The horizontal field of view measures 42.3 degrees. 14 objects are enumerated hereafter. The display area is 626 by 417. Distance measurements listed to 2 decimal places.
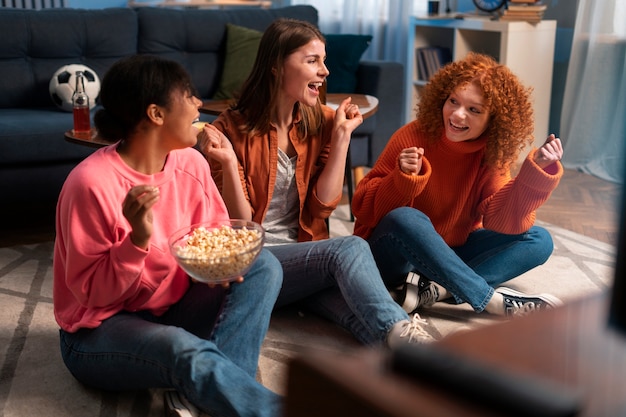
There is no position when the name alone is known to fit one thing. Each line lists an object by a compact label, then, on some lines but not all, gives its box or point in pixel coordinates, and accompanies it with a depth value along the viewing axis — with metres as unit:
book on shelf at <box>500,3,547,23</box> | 4.03
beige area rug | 1.74
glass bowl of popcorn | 1.56
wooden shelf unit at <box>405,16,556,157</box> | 4.05
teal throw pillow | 3.64
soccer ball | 3.28
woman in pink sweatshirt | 1.48
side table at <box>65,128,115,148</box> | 2.47
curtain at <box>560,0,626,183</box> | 3.80
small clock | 4.20
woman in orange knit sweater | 2.09
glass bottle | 2.66
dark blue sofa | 2.98
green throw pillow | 3.69
